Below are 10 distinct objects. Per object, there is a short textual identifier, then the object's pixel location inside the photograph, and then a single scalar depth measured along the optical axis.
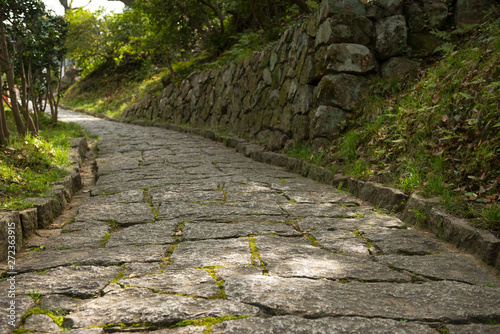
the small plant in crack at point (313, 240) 3.35
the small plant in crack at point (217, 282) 2.31
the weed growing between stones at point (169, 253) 2.92
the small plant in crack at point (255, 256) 2.80
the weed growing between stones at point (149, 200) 4.27
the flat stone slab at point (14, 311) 2.01
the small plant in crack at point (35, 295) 2.32
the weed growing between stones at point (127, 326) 2.01
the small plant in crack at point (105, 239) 3.37
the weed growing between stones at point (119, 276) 2.57
